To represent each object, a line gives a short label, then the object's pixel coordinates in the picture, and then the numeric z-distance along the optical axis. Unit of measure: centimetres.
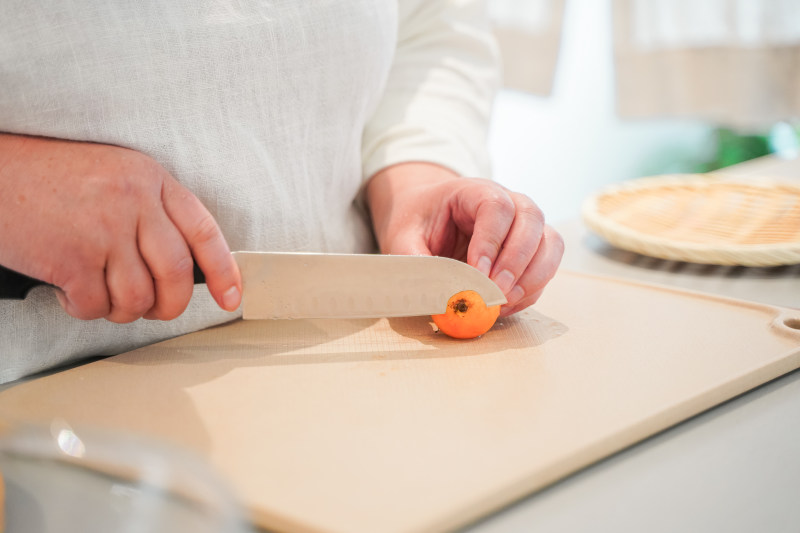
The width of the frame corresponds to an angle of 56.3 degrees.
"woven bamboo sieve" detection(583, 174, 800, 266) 97
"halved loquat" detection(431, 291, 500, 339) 73
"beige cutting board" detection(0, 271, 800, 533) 51
